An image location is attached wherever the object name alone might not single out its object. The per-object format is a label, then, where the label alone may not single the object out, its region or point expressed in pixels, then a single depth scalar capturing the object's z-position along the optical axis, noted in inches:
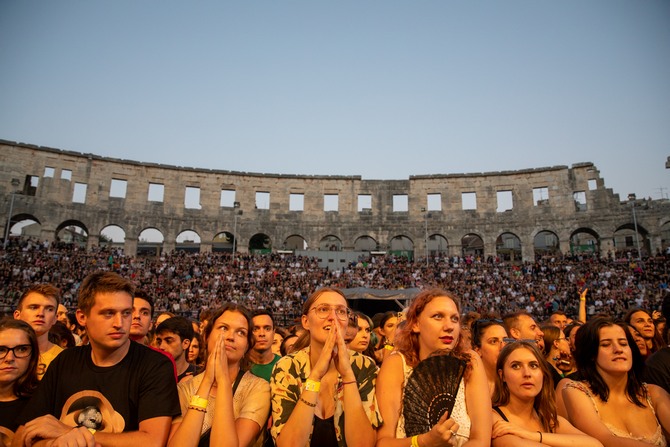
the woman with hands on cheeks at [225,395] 118.6
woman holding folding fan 117.4
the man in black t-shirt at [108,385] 115.2
